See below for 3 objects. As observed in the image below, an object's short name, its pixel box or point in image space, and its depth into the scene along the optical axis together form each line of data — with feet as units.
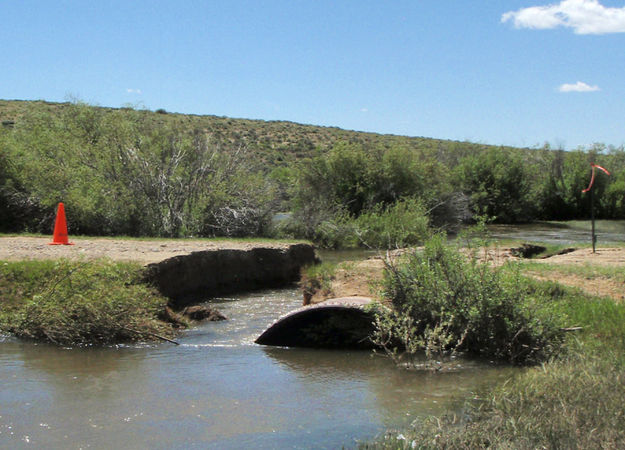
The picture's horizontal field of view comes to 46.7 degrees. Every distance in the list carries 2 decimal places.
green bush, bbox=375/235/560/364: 27.45
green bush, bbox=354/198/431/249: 67.56
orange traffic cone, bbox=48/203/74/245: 50.09
